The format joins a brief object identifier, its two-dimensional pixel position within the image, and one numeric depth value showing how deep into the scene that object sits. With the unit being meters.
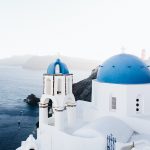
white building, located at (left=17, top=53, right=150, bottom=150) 15.06
